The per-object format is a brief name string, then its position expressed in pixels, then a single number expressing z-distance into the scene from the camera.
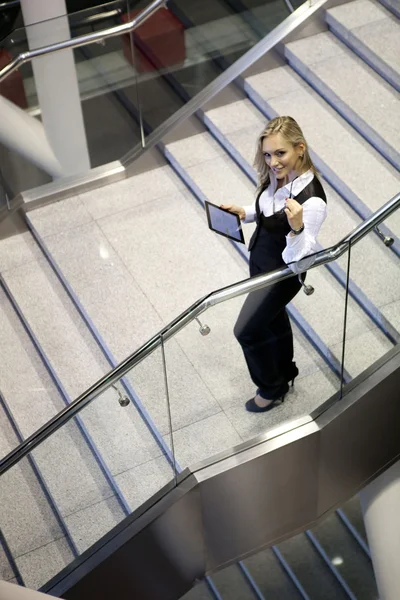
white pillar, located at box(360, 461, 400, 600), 6.67
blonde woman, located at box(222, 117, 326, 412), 4.50
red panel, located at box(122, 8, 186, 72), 6.53
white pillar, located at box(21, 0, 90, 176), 6.42
